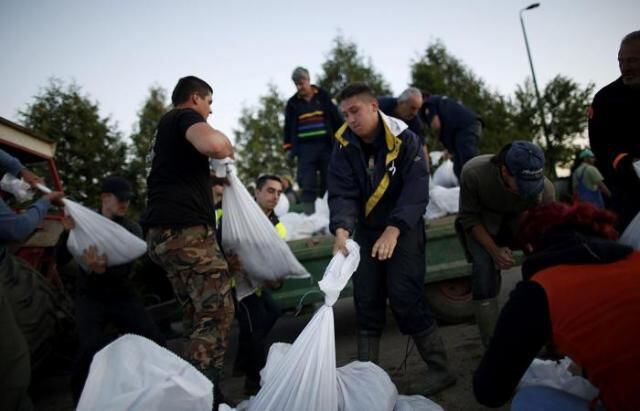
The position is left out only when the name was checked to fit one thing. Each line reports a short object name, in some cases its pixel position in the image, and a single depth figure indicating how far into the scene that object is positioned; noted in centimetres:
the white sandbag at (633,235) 159
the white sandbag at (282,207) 479
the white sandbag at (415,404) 195
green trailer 333
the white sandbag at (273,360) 189
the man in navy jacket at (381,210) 240
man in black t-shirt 214
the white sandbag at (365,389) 185
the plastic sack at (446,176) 498
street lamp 1655
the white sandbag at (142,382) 139
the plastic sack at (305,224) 417
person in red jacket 108
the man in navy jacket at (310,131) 531
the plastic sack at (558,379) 146
